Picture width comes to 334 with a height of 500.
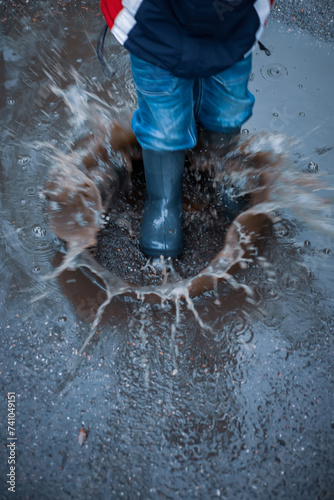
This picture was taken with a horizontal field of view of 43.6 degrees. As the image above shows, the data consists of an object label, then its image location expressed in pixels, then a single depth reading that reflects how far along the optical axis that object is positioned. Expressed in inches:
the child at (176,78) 42.6
